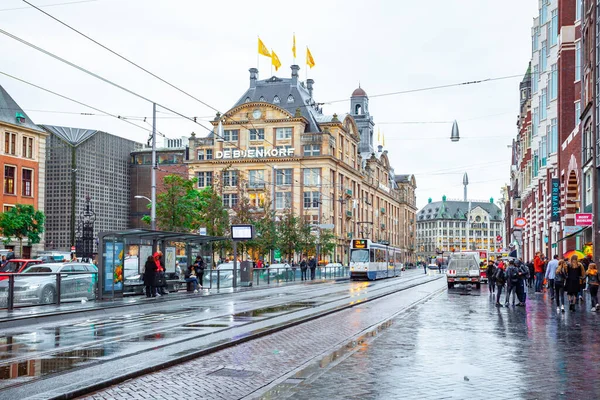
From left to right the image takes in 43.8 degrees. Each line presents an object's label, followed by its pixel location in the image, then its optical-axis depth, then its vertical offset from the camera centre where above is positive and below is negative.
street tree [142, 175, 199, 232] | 54.12 +2.32
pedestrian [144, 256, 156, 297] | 29.00 -1.44
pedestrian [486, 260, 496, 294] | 33.22 -1.60
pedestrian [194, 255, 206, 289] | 34.59 -1.35
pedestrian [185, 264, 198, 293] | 33.78 -1.69
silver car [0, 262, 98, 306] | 21.77 -1.46
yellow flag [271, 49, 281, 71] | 69.38 +16.59
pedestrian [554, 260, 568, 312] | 22.53 -1.35
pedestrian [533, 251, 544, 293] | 36.08 -1.58
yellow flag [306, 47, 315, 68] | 73.75 +17.75
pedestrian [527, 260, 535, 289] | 41.41 -1.98
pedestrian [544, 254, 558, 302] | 27.47 -1.20
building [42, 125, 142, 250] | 96.25 +7.68
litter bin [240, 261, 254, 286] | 41.38 -1.90
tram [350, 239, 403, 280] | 57.44 -1.63
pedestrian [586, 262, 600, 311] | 22.83 -1.33
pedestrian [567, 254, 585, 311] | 22.45 -1.13
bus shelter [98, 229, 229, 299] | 26.80 -0.51
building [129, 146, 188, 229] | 106.94 +8.71
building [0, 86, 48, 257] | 65.75 +7.33
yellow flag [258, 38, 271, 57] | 66.52 +16.91
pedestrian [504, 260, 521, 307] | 24.89 -1.28
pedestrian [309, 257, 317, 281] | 55.72 -2.13
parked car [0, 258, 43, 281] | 31.24 -1.10
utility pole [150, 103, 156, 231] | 39.00 +2.83
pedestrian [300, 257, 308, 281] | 55.25 -2.27
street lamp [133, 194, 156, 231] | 39.81 +0.96
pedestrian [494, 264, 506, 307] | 25.48 -1.38
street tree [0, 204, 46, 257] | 59.72 +1.30
